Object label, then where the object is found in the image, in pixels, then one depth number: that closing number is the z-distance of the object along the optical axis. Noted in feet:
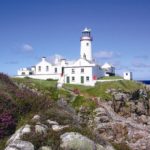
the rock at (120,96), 112.79
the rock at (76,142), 28.14
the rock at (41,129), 30.02
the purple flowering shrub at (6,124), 32.49
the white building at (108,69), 170.79
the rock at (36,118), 32.08
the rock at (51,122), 31.87
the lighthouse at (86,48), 154.39
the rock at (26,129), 30.11
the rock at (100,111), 79.37
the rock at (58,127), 30.52
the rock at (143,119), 102.50
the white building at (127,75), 159.49
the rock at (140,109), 110.45
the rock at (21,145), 27.55
